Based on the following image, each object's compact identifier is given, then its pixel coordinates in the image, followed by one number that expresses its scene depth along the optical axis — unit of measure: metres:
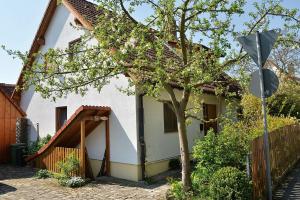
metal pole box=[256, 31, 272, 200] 5.78
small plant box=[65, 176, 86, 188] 9.85
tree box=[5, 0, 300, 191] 6.59
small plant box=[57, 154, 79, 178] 10.55
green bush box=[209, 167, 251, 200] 6.13
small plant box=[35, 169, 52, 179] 11.40
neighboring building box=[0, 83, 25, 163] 15.39
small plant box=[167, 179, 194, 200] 7.30
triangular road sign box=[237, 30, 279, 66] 5.85
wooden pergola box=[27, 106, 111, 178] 10.57
